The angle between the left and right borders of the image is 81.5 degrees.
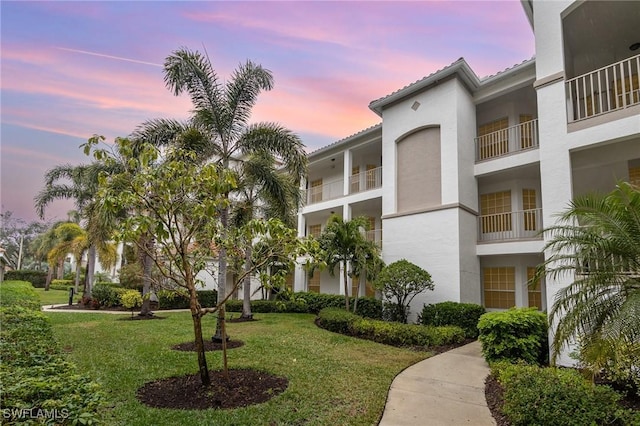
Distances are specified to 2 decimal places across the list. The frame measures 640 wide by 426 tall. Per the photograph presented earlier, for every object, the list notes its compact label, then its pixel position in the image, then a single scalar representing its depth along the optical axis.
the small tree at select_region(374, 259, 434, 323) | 13.13
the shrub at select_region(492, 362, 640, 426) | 4.88
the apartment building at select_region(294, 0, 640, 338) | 10.31
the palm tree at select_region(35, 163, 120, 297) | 18.17
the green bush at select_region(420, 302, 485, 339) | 11.92
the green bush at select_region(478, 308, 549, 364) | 8.16
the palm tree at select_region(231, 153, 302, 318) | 12.63
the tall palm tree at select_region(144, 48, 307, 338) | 11.43
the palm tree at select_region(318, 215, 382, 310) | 14.61
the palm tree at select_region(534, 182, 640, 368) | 5.45
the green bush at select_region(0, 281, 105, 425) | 3.27
